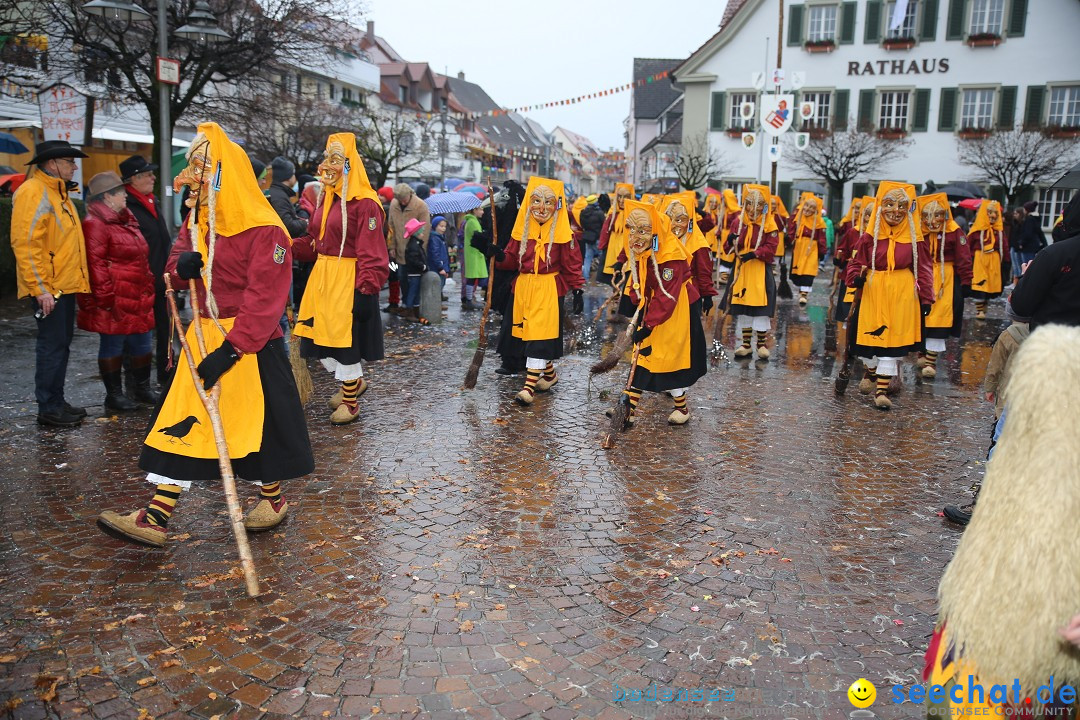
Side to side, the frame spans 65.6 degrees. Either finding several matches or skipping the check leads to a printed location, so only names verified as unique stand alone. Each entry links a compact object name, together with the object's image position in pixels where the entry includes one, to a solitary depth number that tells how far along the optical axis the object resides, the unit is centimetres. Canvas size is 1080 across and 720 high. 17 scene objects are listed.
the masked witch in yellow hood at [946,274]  929
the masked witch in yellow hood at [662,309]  694
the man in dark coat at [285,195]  832
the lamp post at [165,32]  1088
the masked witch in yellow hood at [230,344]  427
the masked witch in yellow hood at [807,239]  1594
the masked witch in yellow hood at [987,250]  1464
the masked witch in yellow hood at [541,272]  796
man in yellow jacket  638
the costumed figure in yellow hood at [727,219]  1384
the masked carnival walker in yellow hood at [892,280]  804
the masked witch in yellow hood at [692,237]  770
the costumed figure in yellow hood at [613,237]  1441
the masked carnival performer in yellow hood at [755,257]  1022
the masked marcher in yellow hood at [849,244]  1025
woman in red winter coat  691
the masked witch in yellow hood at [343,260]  671
